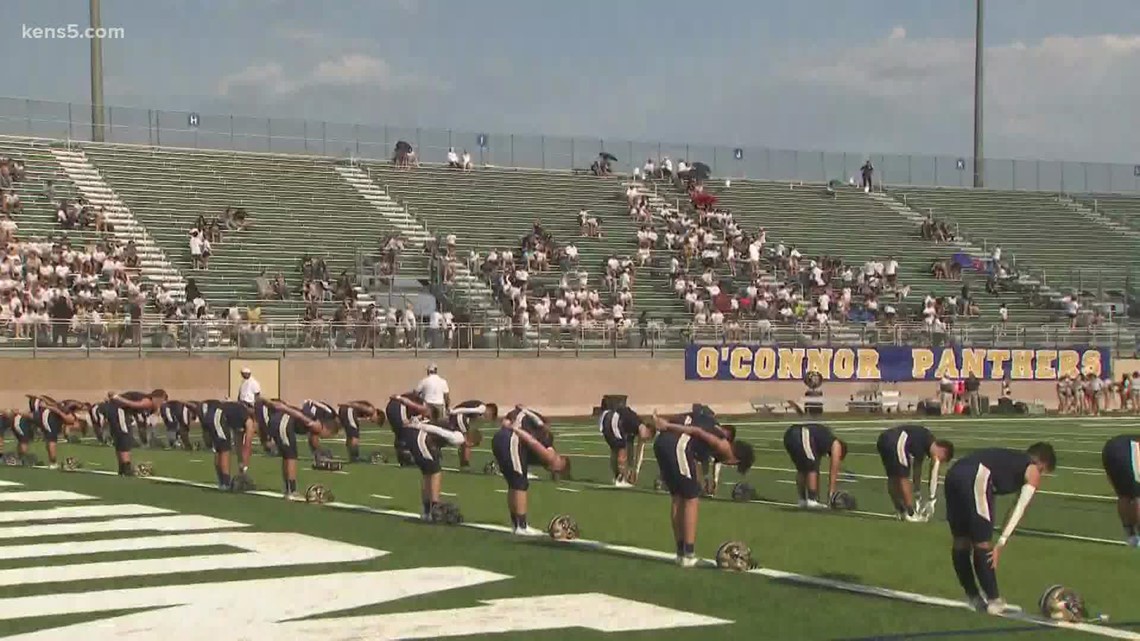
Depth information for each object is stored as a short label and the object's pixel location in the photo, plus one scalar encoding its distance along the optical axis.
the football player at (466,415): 24.75
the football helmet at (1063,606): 11.77
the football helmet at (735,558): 14.27
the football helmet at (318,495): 20.45
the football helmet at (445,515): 18.03
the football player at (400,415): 25.80
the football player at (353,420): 28.62
